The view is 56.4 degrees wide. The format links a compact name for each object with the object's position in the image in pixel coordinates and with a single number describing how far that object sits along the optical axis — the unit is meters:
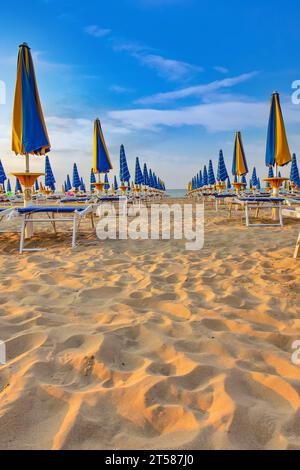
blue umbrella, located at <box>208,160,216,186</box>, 19.11
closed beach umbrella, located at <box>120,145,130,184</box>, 14.48
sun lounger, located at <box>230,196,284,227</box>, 6.65
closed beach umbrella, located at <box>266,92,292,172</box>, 7.88
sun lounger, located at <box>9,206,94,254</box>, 4.78
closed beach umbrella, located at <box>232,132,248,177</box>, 12.36
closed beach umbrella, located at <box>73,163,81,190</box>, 21.78
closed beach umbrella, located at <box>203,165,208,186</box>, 23.25
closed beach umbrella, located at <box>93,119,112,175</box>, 10.55
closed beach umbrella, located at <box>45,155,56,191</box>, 20.17
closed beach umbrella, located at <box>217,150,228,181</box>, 15.81
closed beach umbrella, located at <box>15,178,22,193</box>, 31.39
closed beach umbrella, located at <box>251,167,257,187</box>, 26.70
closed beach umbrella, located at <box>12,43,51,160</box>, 5.32
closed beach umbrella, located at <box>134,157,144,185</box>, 18.70
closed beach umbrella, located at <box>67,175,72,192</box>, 33.66
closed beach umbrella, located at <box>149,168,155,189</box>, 28.29
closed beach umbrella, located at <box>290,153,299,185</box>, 20.00
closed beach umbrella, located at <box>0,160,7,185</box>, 18.44
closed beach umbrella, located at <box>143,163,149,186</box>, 23.05
